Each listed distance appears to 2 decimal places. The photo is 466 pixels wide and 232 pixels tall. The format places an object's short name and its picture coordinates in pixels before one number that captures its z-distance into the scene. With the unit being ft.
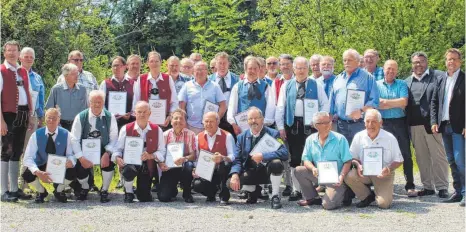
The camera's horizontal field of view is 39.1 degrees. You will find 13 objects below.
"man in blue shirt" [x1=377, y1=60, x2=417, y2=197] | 32.45
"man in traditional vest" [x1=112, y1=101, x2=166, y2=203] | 31.14
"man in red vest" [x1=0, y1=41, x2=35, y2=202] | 31.12
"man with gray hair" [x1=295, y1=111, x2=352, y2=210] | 29.30
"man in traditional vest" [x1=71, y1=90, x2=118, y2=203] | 31.27
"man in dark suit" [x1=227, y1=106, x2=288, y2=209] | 30.01
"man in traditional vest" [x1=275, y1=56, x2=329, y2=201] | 31.94
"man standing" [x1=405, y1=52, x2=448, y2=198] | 32.22
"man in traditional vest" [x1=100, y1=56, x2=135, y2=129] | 33.91
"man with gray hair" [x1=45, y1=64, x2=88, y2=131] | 33.27
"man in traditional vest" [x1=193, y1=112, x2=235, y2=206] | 30.78
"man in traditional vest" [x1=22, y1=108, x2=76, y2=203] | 30.32
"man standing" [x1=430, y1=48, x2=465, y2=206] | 30.04
